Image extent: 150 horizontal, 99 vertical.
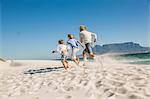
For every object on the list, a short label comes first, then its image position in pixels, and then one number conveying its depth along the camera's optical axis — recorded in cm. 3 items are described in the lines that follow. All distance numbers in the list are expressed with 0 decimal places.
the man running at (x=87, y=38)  1106
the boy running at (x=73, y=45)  1152
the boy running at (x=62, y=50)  1173
